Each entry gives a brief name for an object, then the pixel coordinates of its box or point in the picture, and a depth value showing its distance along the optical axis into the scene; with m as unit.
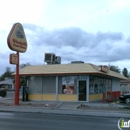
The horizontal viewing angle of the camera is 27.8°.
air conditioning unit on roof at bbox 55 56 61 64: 33.52
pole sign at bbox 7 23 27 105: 23.13
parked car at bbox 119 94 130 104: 27.11
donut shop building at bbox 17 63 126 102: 26.11
